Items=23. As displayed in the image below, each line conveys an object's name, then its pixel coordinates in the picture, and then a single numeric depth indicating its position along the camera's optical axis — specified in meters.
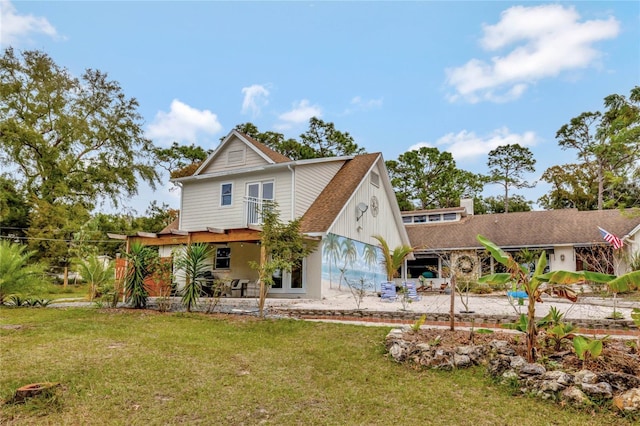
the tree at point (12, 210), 28.55
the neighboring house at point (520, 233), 24.31
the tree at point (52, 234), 27.14
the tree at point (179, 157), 35.94
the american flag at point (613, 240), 15.57
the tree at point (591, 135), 36.12
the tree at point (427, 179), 40.78
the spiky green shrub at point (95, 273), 15.96
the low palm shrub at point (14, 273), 13.38
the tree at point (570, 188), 39.84
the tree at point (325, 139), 38.41
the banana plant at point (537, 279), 5.56
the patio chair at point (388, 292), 16.66
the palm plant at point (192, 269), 12.00
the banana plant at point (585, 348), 5.49
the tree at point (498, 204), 43.58
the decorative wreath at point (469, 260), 15.59
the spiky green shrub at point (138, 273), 12.99
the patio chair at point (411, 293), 16.25
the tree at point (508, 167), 42.78
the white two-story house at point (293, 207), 16.59
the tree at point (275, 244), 11.38
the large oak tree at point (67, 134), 29.48
